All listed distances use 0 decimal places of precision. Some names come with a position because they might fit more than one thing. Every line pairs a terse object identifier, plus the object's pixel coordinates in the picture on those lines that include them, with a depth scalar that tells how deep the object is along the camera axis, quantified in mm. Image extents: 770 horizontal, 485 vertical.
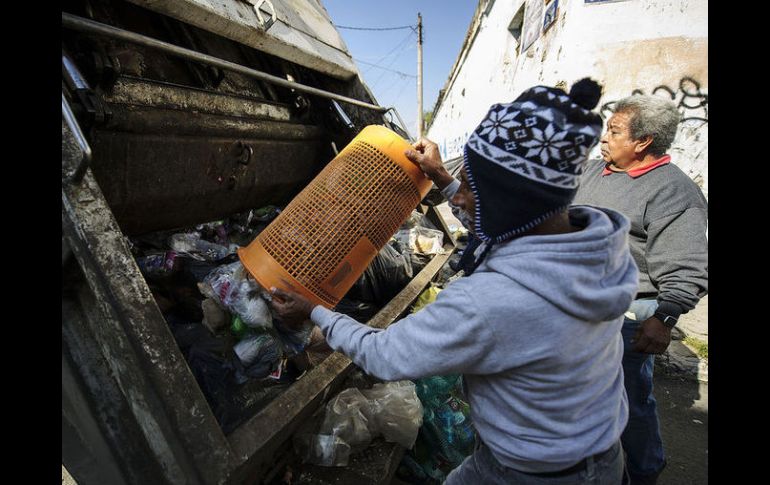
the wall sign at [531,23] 6737
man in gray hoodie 962
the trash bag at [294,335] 1640
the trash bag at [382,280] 2570
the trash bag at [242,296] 1529
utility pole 19875
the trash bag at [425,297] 2730
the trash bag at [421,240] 3363
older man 1881
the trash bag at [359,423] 1708
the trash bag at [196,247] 2316
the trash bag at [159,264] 2092
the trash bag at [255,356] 1661
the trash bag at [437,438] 2111
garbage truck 1055
